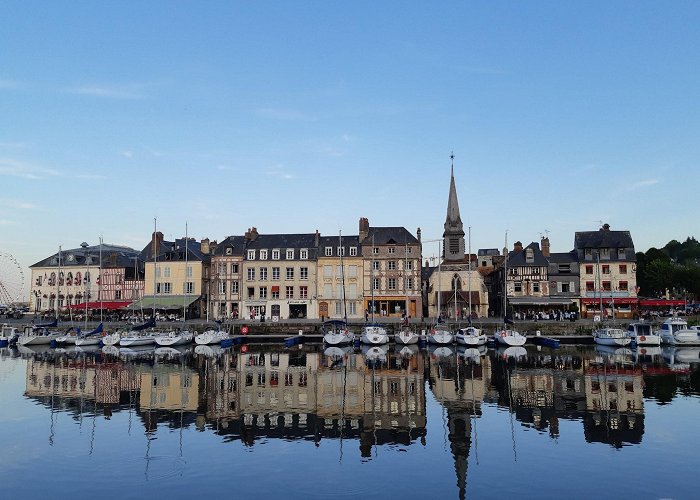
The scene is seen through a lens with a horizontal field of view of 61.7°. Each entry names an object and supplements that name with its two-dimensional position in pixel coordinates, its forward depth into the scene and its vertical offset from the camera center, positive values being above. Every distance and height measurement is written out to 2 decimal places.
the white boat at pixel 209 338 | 51.44 -2.89
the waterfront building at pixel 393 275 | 63.50 +3.10
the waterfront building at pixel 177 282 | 66.25 +2.70
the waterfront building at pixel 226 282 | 65.75 +2.57
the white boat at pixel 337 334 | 50.31 -2.65
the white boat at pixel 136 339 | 50.81 -2.97
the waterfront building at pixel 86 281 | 71.00 +3.04
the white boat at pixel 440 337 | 49.56 -2.86
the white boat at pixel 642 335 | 49.59 -2.80
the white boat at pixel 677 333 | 49.72 -2.65
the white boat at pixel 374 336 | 49.41 -2.70
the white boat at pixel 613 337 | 48.06 -2.92
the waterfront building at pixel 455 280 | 64.69 +2.61
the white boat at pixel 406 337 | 50.75 -2.94
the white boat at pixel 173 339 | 51.22 -2.95
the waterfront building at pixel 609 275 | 62.81 +2.93
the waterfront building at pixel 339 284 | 63.84 +2.18
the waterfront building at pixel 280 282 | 64.69 +2.51
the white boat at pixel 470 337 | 48.22 -2.77
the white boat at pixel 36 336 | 54.84 -2.86
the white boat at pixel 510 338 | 48.69 -2.93
